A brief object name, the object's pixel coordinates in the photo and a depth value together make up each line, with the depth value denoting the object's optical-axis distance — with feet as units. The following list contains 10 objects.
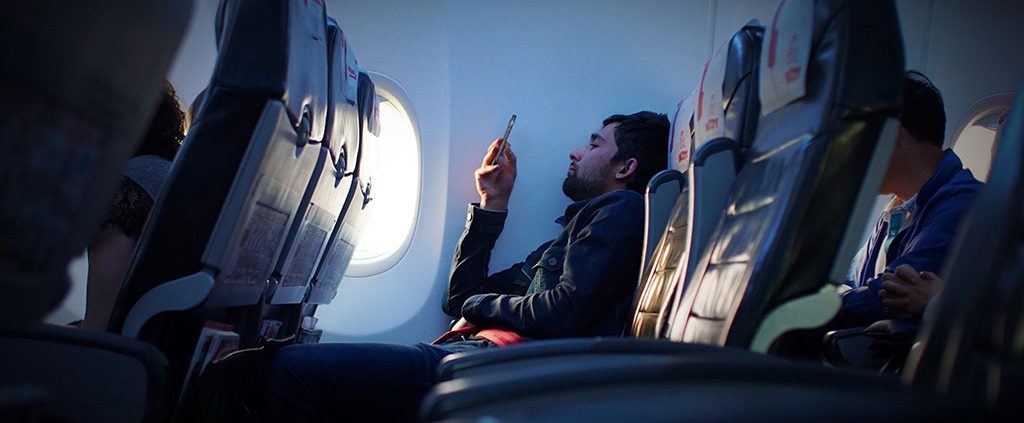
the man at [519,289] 7.07
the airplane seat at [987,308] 2.00
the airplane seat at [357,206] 9.52
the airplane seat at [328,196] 7.47
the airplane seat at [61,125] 2.04
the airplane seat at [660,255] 6.98
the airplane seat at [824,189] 4.40
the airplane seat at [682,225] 6.47
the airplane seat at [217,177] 5.48
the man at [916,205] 7.45
